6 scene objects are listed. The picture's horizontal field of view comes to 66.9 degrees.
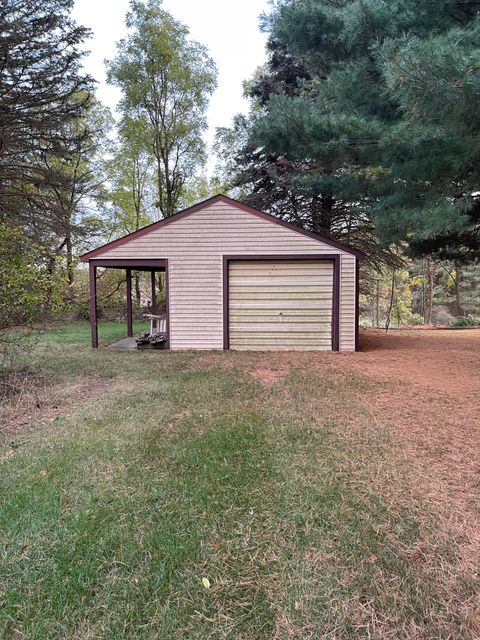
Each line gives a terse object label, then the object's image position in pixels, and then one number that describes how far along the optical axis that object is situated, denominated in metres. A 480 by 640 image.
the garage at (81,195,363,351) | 8.20
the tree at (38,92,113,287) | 13.00
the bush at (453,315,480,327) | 16.12
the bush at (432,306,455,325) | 24.55
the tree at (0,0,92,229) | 10.75
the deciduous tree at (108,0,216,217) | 16.48
